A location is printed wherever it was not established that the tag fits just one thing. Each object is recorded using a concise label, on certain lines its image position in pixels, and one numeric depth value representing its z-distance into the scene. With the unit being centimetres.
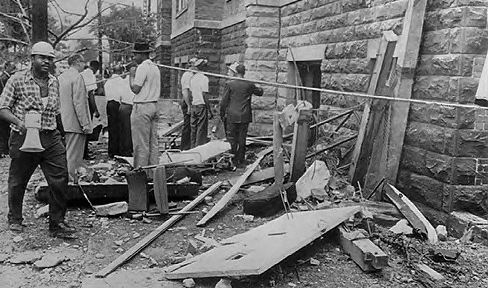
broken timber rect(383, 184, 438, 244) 552
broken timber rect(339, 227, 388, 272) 451
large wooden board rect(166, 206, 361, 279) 426
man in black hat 776
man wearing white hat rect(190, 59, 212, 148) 1025
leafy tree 879
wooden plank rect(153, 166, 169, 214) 645
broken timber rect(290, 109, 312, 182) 698
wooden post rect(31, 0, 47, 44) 766
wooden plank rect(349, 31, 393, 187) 696
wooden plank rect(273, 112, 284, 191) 679
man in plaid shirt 561
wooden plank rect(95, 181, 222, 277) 468
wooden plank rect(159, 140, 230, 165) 852
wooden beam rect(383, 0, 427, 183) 664
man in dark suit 959
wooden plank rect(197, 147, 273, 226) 612
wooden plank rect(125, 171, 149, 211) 648
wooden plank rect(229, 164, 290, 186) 766
